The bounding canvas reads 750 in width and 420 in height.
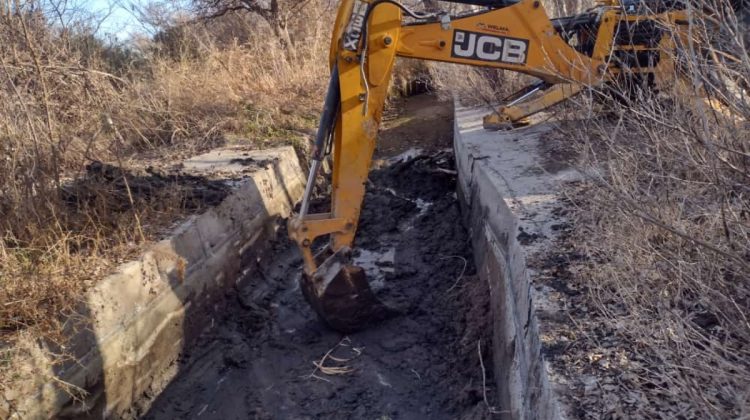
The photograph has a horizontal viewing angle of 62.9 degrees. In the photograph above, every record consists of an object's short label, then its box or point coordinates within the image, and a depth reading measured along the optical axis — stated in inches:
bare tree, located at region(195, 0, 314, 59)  486.3
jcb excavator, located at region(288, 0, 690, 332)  169.8
